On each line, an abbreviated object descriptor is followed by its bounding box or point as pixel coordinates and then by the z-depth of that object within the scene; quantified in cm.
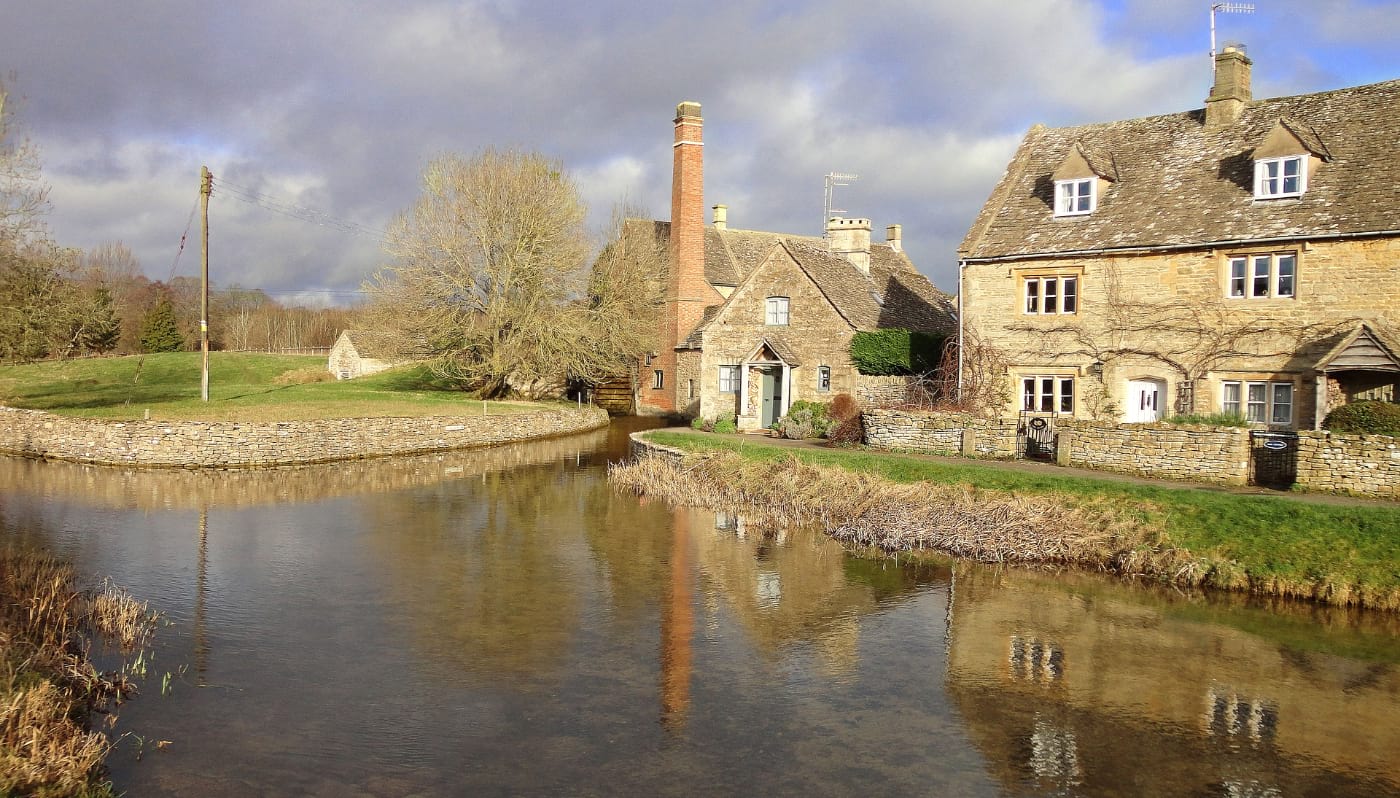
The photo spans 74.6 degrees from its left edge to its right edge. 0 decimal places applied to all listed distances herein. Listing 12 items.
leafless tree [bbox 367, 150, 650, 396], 4047
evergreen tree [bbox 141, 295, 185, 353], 6794
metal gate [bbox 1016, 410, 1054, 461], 2266
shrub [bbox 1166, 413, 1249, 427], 2130
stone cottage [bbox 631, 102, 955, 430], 3183
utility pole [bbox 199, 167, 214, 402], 3309
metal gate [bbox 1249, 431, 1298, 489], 1836
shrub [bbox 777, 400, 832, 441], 2847
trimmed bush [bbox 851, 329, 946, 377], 2916
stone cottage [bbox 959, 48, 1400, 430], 2123
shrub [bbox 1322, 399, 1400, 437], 1842
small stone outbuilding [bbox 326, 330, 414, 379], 6169
